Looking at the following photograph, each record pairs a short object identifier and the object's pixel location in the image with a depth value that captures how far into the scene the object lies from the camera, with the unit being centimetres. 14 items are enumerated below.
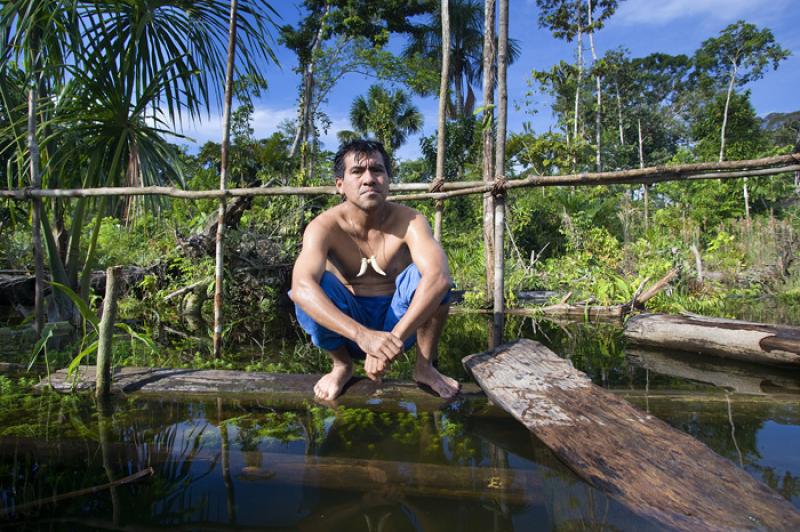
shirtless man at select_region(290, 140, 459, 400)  190
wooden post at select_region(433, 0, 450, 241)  357
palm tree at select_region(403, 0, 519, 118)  1977
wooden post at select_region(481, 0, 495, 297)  362
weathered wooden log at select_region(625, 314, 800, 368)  317
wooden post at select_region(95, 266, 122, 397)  218
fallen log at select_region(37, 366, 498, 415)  208
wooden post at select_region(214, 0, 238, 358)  328
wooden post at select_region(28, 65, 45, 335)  341
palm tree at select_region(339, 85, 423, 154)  1811
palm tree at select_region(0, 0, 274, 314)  336
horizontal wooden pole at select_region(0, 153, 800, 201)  268
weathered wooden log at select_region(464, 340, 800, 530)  120
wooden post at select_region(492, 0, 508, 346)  300
